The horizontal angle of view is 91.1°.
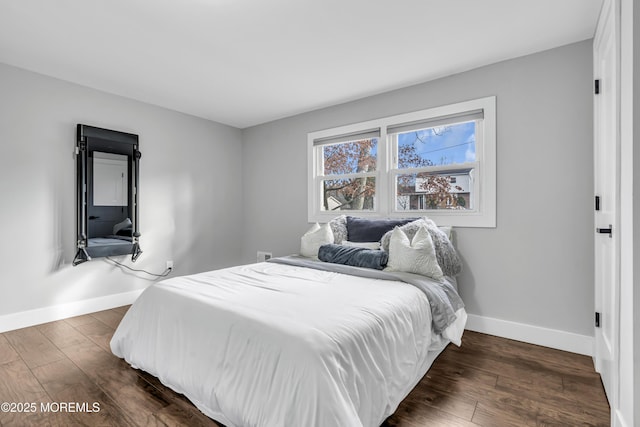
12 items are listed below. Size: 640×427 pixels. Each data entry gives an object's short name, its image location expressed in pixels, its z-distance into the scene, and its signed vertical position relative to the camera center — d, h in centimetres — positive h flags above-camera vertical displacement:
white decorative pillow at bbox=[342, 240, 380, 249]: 291 -29
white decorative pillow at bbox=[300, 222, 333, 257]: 318 -26
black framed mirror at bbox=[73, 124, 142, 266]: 323 +23
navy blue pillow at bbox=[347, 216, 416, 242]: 297 -13
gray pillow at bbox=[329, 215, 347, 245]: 320 -15
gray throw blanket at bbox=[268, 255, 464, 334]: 211 -53
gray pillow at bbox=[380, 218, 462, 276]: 259 -29
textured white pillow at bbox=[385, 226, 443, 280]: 241 -32
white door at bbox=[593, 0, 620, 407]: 146 +11
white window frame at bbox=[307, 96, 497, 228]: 279 +47
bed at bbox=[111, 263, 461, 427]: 124 -64
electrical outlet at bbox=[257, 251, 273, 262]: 452 -60
